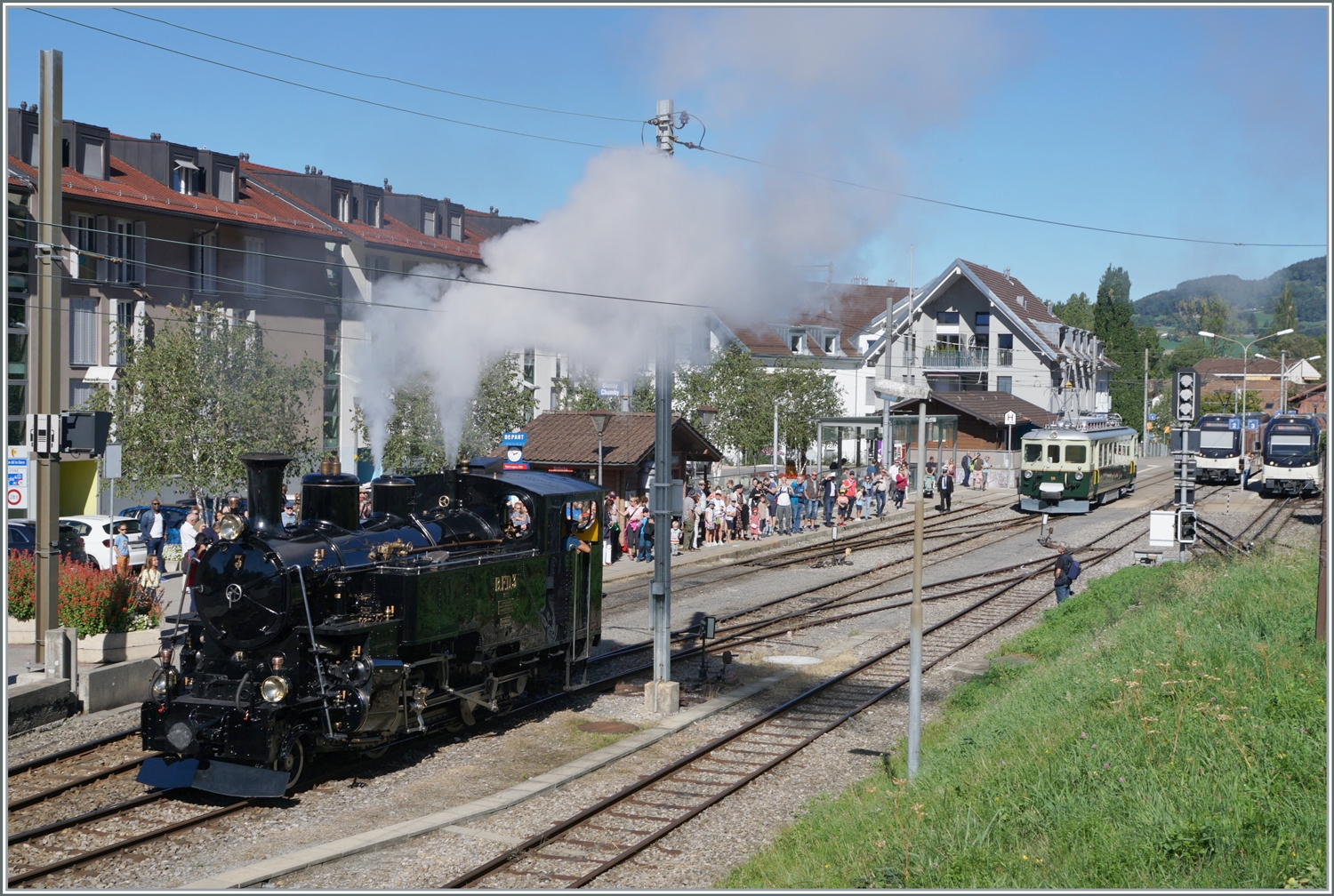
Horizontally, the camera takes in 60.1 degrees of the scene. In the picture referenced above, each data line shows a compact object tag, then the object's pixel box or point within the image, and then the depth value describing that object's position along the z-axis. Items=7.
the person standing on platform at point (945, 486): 38.41
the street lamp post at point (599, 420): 26.38
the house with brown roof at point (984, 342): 61.72
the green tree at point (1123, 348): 80.88
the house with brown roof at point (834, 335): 48.59
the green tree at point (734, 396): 42.56
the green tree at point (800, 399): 44.28
